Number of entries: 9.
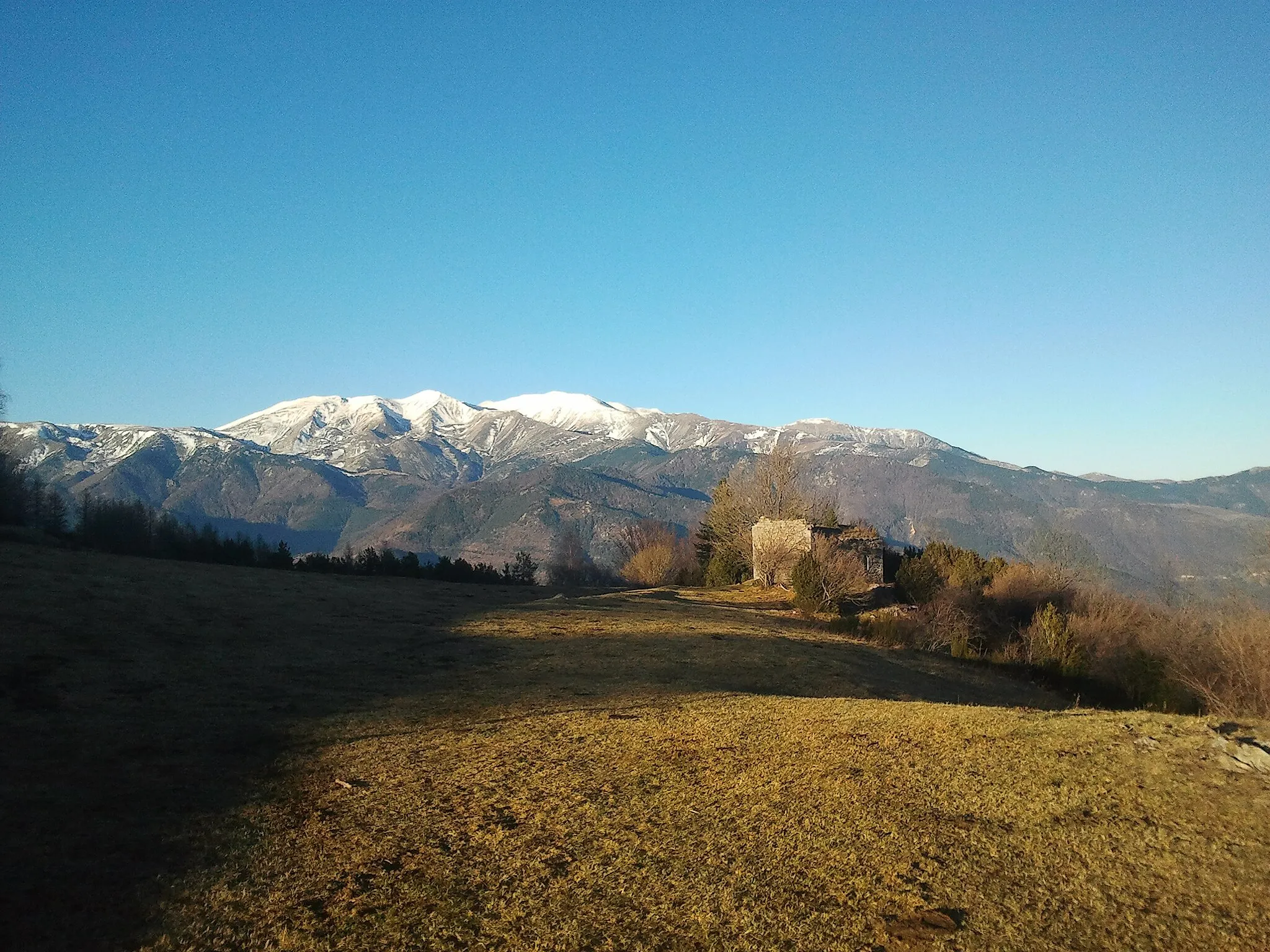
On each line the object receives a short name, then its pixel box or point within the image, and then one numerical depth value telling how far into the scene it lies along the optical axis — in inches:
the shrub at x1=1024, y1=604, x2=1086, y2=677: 1229.1
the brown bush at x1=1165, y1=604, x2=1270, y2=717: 881.5
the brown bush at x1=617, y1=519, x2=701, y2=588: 2984.7
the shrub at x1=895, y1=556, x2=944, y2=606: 1969.7
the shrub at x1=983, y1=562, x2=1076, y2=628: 1892.2
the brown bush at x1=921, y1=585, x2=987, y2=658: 1384.6
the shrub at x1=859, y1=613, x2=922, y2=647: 1311.5
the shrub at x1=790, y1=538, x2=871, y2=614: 1676.9
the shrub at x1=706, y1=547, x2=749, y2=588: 2364.7
